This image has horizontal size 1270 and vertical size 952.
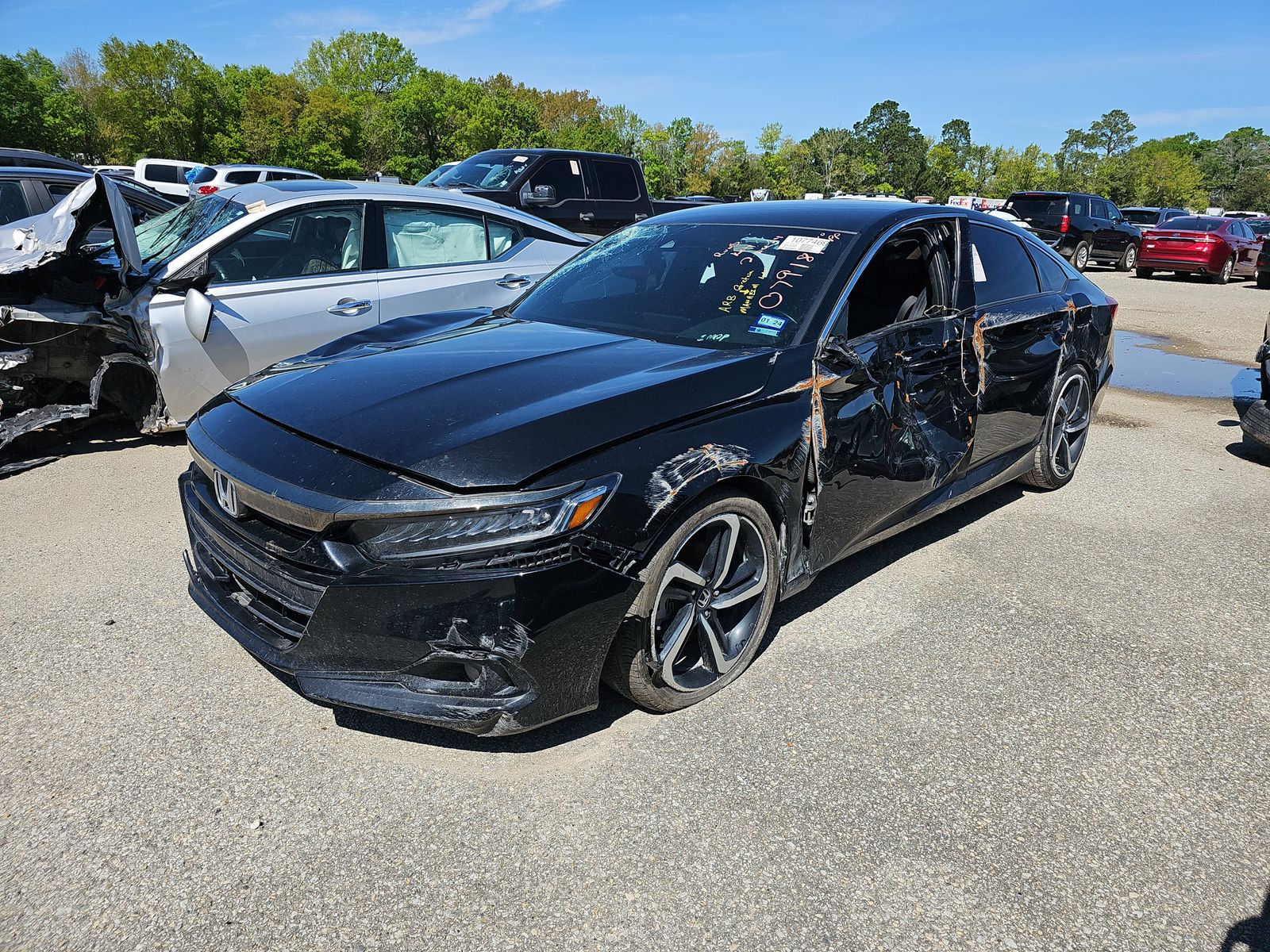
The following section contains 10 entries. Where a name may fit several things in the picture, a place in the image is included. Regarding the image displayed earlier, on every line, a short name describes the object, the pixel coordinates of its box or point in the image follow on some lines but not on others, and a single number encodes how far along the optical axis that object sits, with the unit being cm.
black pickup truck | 1148
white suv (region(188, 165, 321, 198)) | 1741
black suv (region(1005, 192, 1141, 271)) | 2112
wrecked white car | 514
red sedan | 1994
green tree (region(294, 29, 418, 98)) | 8819
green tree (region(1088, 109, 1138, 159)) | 13812
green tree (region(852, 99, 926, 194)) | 10846
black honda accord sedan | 235
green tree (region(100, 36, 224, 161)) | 6159
